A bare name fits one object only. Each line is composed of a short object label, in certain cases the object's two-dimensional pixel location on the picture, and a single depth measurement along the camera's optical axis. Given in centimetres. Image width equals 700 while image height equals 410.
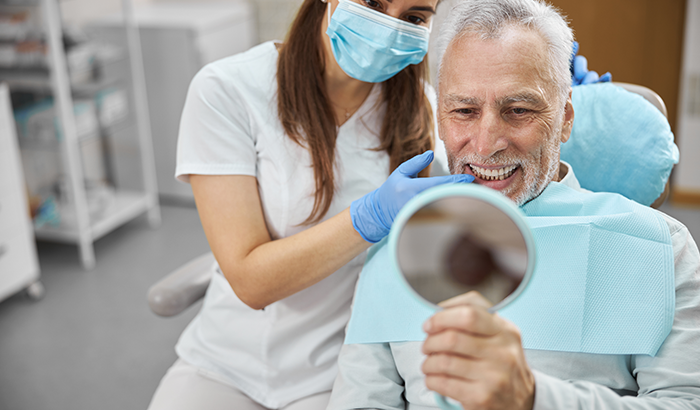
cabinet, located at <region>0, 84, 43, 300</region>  244
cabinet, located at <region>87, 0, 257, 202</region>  323
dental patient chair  121
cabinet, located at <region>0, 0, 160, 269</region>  267
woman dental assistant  116
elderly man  90
